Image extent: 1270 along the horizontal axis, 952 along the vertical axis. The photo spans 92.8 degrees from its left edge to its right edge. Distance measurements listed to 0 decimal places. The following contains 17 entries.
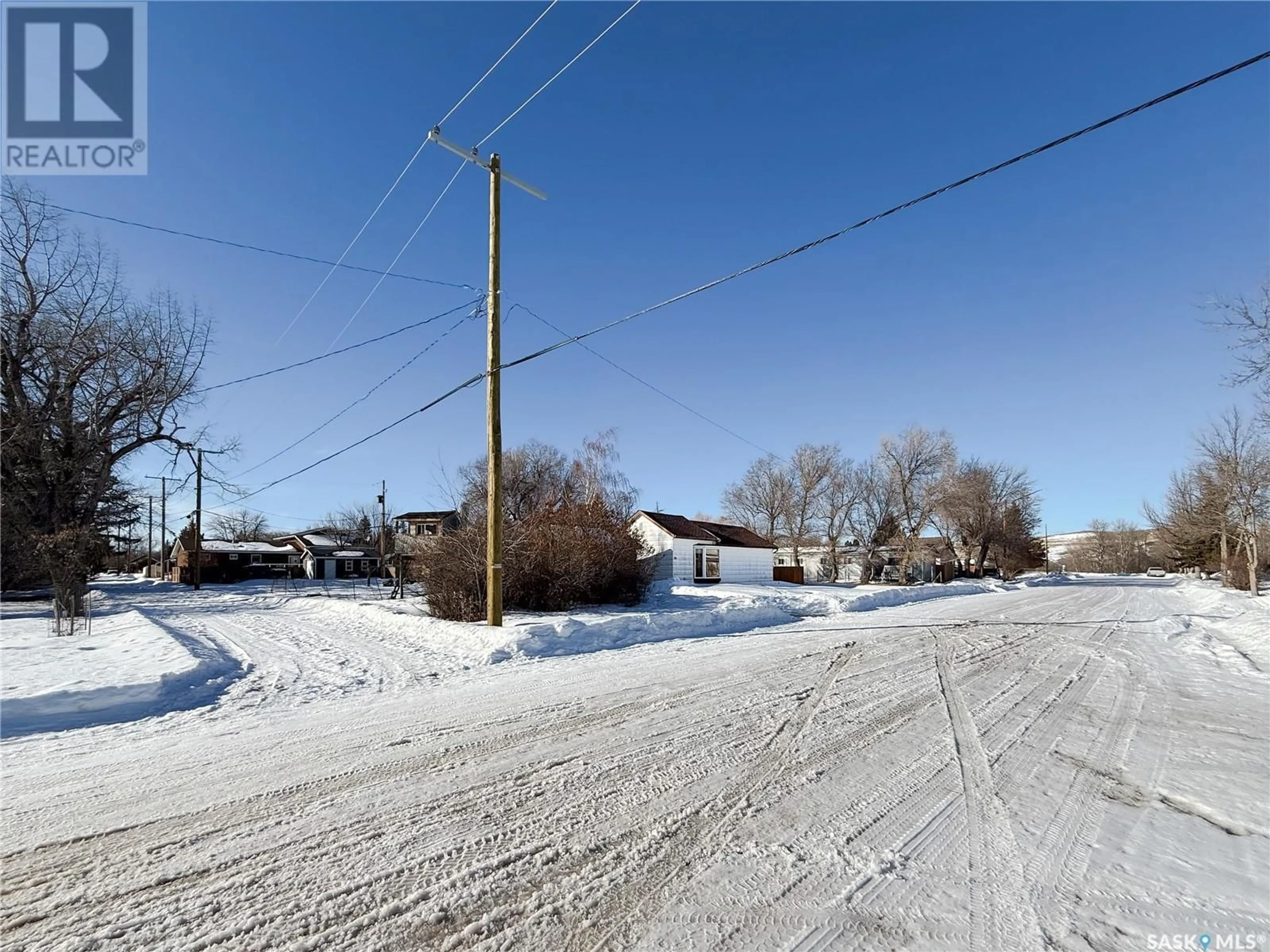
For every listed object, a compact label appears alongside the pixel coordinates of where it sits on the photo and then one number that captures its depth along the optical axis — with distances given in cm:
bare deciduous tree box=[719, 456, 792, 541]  4562
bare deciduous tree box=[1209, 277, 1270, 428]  1259
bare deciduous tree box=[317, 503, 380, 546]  4841
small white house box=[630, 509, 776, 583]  2838
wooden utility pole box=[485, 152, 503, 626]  1091
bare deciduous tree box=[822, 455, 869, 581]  4362
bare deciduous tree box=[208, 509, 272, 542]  6769
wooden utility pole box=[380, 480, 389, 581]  2791
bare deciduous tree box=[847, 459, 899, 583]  4406
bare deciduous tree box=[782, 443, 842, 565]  4369
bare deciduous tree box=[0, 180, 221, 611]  2119
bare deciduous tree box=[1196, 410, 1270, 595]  2527
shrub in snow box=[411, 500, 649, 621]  1359
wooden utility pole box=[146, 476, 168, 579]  4638
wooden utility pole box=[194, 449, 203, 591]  2953
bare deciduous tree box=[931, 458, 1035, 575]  4869
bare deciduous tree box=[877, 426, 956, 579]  4372
